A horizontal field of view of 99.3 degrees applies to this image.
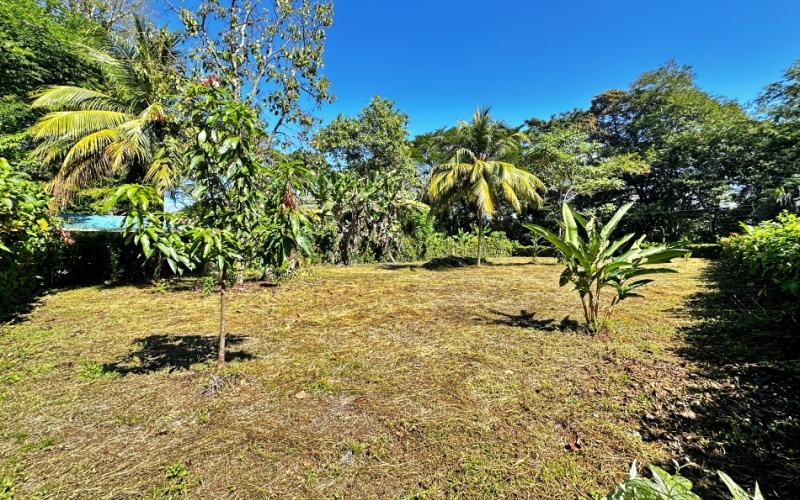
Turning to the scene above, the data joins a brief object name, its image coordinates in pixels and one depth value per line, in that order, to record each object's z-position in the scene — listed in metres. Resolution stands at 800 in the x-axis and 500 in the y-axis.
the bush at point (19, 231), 3.95
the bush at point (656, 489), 0.92
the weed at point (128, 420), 2.35
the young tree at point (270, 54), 7.58
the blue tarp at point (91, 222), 9.97
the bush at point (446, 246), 14.87
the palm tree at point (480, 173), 10.84
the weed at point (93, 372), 3.06
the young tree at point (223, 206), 2.41
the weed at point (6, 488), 1.70
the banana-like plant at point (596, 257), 3.77
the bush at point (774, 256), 3.19
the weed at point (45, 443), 2.09
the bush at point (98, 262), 7.67
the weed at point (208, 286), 6.72
